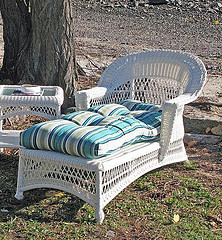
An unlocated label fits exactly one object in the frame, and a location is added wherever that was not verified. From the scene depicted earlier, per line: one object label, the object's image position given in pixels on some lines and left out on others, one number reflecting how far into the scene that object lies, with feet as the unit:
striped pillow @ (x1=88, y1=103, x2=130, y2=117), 22.31
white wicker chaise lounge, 18.79
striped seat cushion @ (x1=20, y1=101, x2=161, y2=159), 18.60
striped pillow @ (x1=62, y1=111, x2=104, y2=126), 20.98
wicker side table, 22.91
